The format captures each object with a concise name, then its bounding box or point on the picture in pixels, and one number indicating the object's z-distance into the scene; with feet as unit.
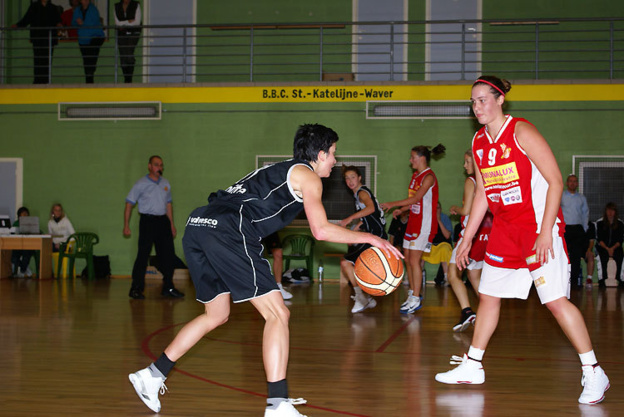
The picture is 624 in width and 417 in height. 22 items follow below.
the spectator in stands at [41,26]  45.24
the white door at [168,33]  48.08
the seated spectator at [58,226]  41.86
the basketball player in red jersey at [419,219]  25.13
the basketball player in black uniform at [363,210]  24.11
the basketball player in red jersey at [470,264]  20.65
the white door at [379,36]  46.80
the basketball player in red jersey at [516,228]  12.97
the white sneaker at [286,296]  29.81
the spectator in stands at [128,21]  44.68
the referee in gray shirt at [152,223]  30.14
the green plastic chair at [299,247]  40.68
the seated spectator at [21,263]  41.24
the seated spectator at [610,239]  38.11
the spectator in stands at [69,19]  47.32
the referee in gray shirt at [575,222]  37.50
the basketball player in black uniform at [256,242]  11.02
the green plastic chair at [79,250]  40.70
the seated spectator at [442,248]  33.32
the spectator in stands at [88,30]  45.21
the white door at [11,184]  44.09
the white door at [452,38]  46.19
